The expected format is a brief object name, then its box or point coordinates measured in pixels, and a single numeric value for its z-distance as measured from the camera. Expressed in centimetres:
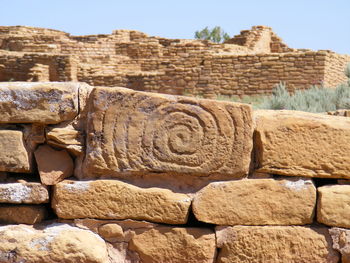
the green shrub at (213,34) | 3675
